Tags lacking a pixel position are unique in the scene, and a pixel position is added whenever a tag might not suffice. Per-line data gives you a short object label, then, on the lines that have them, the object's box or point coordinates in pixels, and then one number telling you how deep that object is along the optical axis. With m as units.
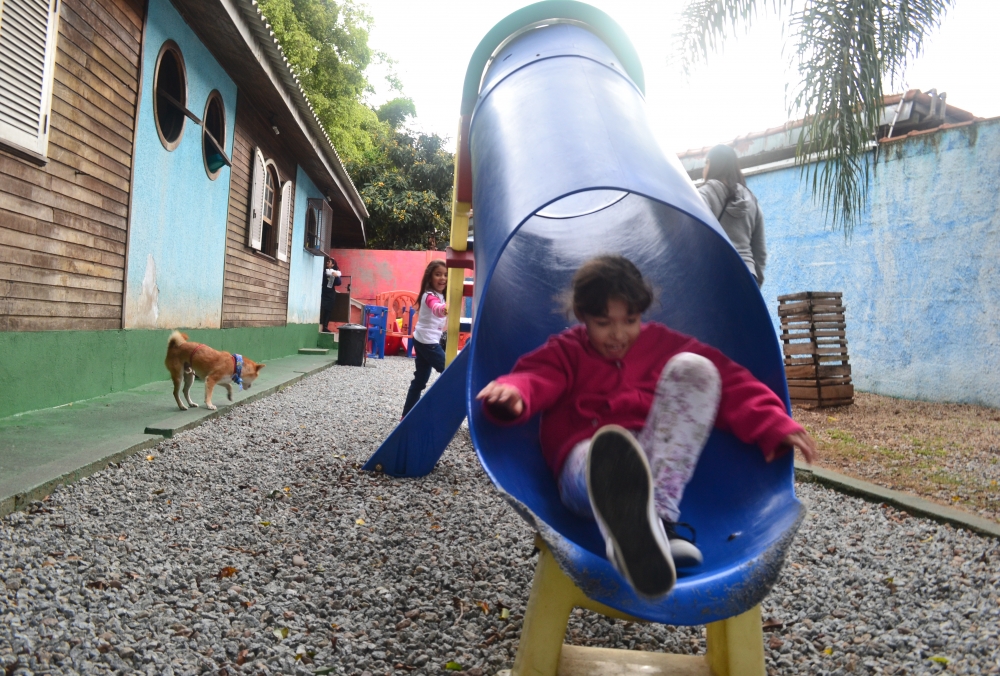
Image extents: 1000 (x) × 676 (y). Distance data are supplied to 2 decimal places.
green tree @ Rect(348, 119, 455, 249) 22.64
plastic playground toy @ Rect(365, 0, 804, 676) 1.56
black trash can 11.10
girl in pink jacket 1.44
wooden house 4.13
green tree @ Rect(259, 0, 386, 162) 20.61
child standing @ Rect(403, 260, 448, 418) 5.11
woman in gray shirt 3.96
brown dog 5.11
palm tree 5.05
